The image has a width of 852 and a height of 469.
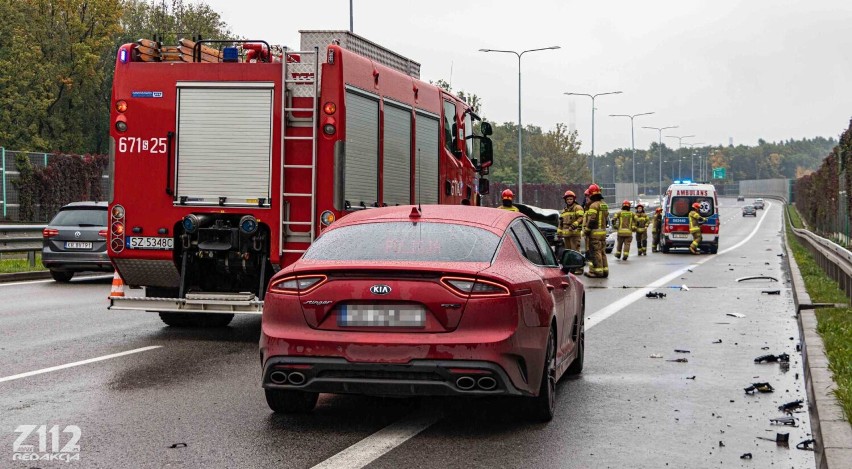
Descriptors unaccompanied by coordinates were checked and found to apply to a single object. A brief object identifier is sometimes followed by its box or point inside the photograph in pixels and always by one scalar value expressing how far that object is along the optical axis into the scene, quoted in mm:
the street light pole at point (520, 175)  52894
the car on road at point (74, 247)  19984
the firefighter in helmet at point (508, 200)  19188
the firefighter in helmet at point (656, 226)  38188
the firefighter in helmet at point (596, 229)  21767
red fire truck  11305
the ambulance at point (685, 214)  37000
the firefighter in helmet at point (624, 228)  29147
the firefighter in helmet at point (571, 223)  22438
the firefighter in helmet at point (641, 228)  33188
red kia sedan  6594
